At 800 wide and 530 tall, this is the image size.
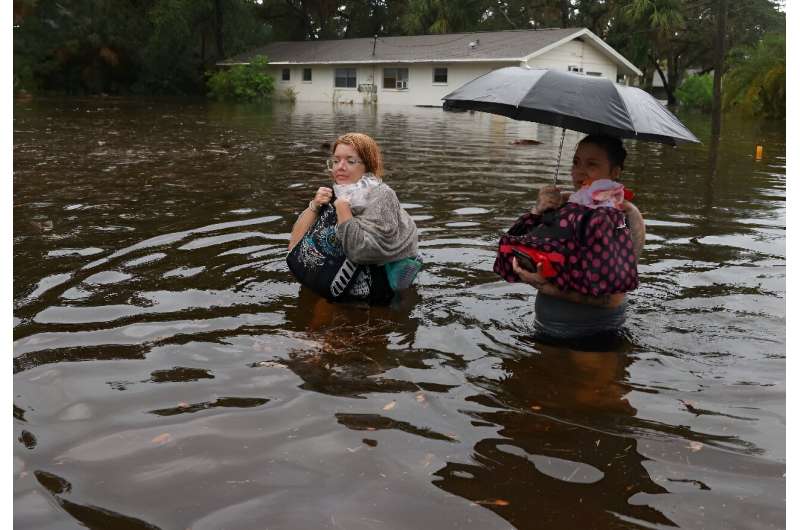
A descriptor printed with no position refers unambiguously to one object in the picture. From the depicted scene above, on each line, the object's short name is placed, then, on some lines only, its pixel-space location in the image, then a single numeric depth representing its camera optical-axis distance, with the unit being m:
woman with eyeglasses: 4.93
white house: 39.03
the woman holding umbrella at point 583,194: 3.99
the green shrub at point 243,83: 43.97
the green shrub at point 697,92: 42.56
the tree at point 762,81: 29.55
